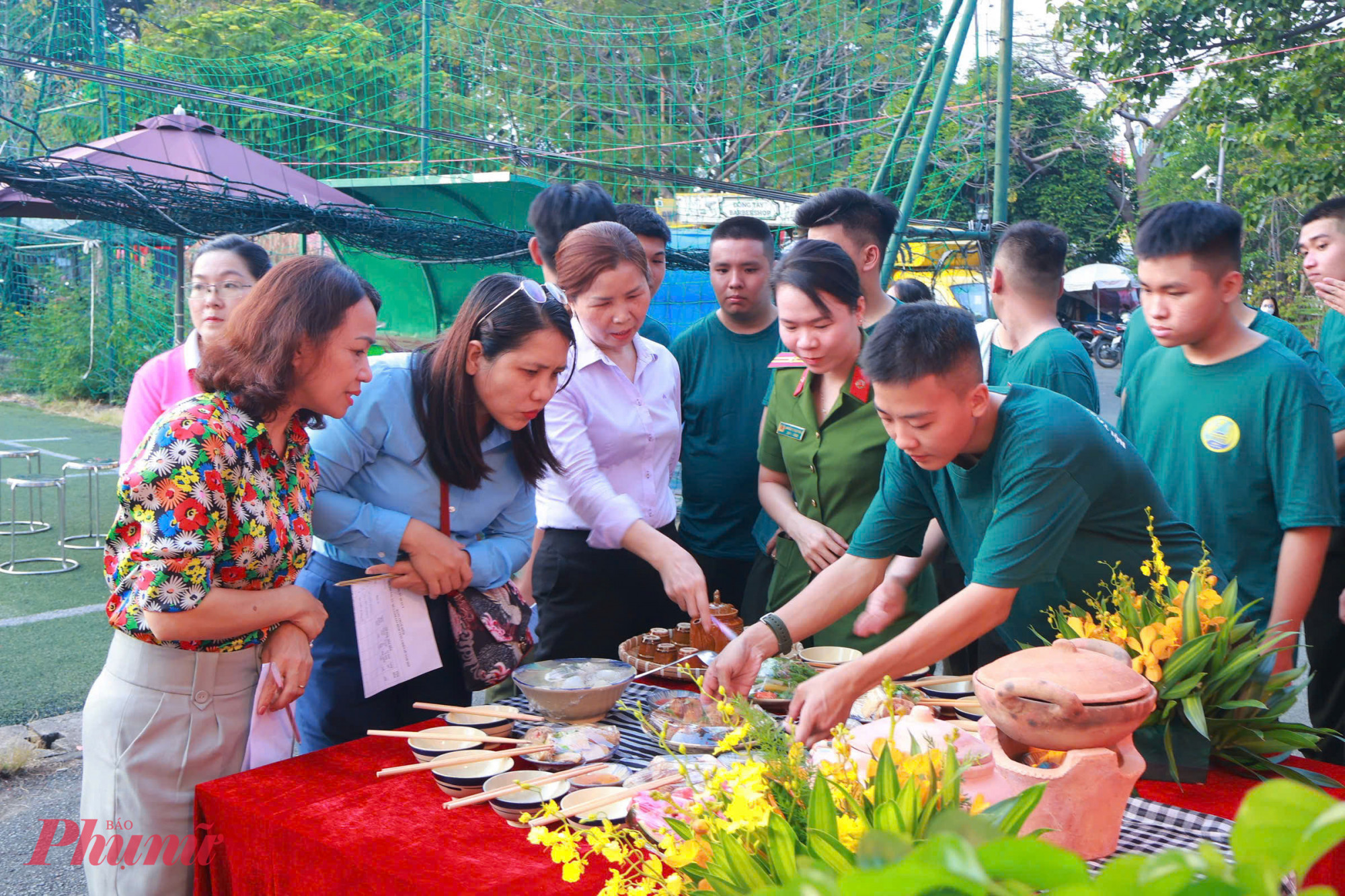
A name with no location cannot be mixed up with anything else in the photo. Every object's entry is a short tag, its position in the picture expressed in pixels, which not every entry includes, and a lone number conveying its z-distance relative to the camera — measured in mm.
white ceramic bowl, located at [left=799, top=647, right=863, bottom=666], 2027
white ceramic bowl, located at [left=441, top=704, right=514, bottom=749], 1735
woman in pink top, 2570
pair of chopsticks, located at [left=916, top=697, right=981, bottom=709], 1729
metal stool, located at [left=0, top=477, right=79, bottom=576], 5715
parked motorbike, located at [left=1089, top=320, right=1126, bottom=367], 19094
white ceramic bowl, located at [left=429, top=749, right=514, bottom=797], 1515
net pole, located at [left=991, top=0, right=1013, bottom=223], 6219
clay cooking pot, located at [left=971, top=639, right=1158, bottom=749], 1197
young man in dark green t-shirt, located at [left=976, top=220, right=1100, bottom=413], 2896
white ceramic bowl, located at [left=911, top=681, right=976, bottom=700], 1929
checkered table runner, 1371
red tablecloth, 1295
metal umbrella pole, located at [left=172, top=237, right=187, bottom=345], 6082
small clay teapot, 2121
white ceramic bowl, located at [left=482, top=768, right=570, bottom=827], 1438
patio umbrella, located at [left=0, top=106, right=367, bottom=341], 6660
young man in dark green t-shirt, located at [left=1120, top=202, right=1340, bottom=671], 2133
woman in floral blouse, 1562
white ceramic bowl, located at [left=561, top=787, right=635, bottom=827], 1404
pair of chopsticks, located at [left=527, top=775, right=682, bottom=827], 1401
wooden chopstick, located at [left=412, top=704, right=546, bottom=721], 1782
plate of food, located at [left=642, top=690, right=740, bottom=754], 1660
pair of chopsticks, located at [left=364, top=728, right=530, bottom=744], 1652
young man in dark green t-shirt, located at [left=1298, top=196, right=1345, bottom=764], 2633
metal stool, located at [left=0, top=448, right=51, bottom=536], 6574
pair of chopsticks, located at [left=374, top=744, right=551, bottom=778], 1534
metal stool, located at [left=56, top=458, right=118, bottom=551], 6012
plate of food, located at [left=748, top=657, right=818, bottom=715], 1819
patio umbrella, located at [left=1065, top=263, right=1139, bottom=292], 21828
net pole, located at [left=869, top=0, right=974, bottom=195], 5594
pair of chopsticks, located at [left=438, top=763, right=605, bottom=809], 1438
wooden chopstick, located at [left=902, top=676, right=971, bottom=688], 1919
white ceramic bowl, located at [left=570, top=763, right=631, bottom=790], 1555
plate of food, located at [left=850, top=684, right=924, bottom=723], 1686
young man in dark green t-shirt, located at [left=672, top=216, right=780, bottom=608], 2973
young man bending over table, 1689
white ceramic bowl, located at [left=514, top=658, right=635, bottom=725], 1762
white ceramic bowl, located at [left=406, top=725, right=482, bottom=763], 1631
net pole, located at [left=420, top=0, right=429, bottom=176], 9086
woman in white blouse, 2455
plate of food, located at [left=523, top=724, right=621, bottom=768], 1636
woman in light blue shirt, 1938
